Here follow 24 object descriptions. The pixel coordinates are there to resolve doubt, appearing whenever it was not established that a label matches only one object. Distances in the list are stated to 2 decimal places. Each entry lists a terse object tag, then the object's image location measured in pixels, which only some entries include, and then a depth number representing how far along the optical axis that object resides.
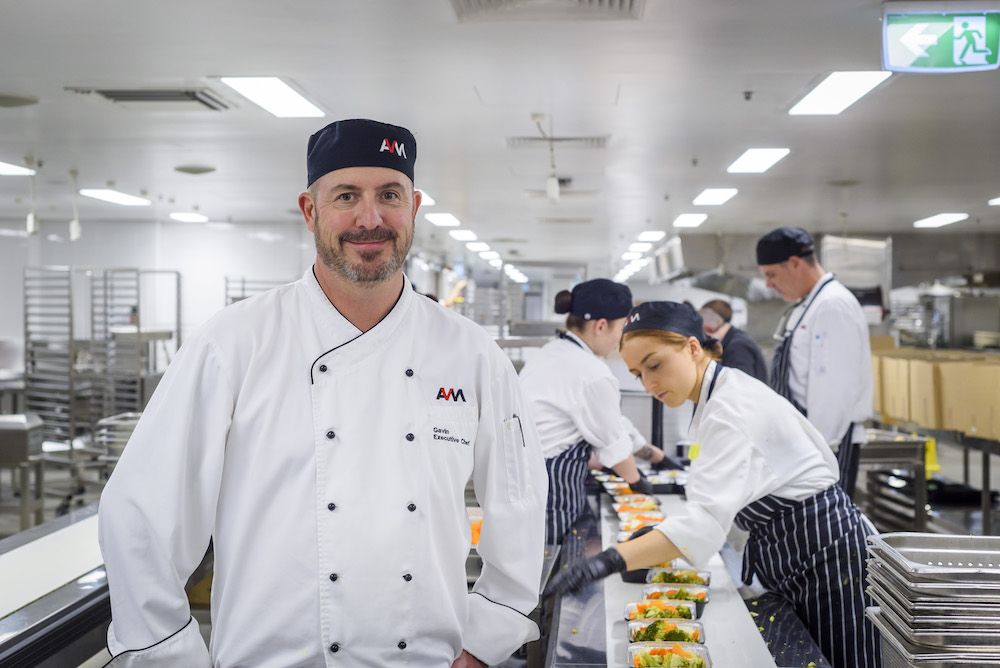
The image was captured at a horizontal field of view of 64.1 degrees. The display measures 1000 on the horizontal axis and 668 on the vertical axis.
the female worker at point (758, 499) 1.96
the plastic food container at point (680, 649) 1.64
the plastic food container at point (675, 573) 2.16
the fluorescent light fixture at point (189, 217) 10.53
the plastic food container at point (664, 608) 1.90
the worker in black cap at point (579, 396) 2.92
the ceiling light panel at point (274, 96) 4.32
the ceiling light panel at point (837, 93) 4.14
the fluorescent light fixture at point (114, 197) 8.48
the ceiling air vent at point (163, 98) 4.51
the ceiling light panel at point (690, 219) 10.08
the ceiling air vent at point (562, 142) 5.66
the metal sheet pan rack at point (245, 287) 11.20
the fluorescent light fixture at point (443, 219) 10.24
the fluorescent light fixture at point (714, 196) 8.09
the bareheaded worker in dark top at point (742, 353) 4.04
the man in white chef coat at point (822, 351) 3.52
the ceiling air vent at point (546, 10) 3.15
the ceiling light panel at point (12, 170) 6.95
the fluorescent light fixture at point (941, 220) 10.12
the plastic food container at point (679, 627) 1.77
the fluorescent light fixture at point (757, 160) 6.14
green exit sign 3.08
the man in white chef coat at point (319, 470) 1.30
